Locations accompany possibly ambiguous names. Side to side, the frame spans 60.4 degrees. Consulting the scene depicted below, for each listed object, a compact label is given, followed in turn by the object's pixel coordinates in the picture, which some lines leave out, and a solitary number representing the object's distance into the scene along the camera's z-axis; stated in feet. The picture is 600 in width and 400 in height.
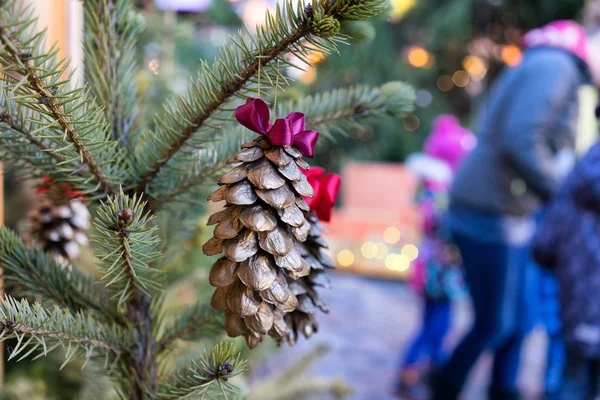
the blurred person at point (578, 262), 4.21
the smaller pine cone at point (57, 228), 2.49
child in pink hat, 6.88
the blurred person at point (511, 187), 4.97
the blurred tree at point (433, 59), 16.61
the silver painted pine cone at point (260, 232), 1.45
